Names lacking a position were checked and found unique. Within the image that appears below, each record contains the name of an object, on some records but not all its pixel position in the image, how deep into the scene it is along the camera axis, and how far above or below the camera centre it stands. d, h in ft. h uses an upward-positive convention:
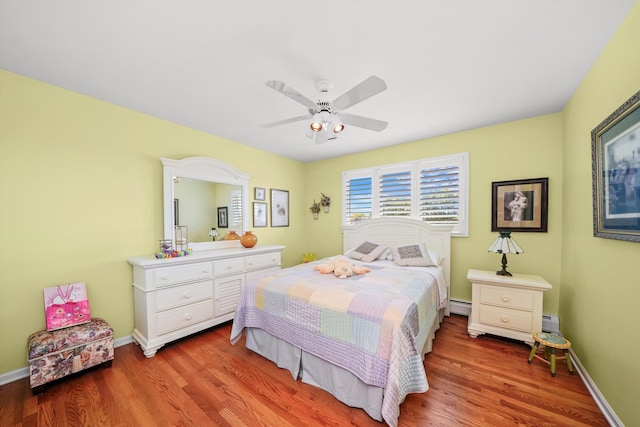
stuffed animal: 8.06 -2.05
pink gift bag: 6.76 -2.79
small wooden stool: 6.54 -3.95
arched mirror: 9.48 +0.61
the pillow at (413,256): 9.83 -1.91
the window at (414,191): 10.89 +1.10
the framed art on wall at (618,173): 4.31 +0.82
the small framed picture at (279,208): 14.17 +0.28
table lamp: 8.43 -1.26
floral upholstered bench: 5.94 -3.77
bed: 5.06 -3.01
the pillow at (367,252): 11.17 -1.96
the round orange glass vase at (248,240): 11.36 -1.34
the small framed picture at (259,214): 13.07 -0.09
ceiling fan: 5.29 +2.84
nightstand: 7.92 -3.31
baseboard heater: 8.84 -4.27
